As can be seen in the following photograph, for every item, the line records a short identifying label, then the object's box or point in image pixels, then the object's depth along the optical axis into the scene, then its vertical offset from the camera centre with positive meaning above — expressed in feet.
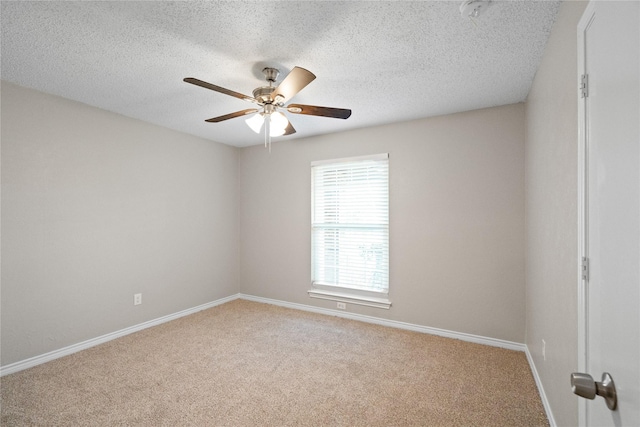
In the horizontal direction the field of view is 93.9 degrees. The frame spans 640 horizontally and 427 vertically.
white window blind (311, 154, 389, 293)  12.04 -0.35
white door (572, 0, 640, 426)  2.22 +0.11
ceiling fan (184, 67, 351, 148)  6.21 +2.73
